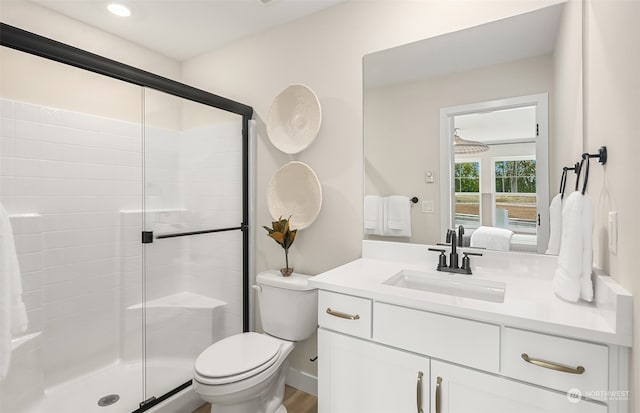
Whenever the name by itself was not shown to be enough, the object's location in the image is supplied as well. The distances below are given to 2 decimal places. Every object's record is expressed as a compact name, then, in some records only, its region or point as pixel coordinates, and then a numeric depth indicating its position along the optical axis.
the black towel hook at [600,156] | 1.05
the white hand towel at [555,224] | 1.37
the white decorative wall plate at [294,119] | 2.05
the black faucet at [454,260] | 1.51
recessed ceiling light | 2.04
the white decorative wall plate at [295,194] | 2.06
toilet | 1.49
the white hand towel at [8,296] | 1.18
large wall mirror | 1.40
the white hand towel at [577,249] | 1.05
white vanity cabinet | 0.93
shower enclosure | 1.75
